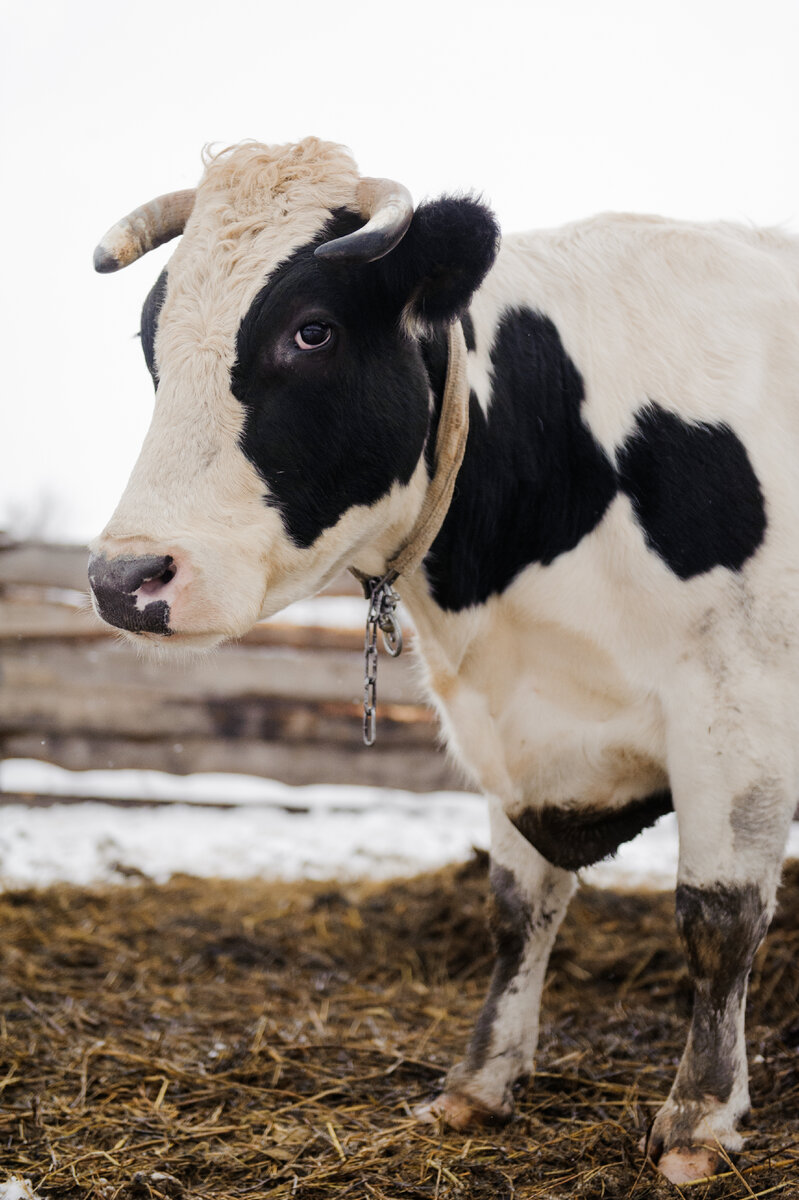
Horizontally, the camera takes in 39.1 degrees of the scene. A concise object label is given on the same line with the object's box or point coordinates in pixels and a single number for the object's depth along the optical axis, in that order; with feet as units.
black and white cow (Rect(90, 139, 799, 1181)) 6.64
